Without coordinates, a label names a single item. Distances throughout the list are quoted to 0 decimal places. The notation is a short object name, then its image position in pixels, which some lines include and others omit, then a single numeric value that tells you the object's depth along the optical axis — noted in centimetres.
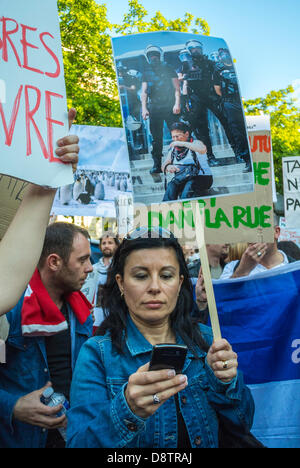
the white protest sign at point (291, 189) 454
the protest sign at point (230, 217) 261
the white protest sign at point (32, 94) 141
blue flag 204
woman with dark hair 136
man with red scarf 187
